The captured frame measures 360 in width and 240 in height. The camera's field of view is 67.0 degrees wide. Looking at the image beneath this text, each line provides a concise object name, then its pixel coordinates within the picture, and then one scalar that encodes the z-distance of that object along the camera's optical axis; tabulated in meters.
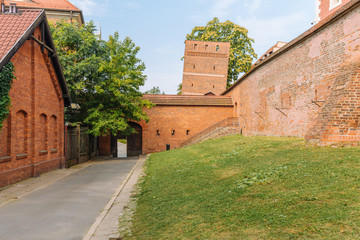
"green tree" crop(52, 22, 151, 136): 19.30
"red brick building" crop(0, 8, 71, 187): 10.33
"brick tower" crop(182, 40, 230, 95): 43.84
